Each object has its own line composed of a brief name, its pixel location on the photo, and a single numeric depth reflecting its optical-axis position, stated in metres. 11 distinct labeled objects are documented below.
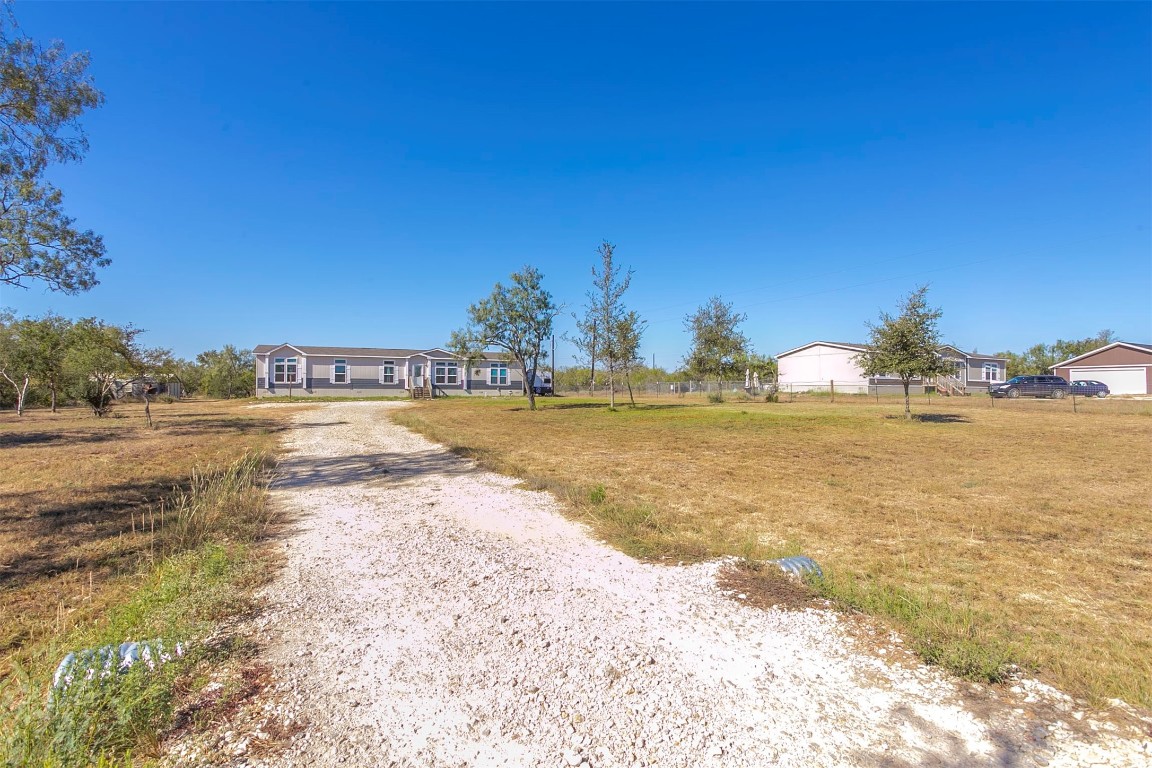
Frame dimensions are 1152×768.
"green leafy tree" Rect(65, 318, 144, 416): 16.95
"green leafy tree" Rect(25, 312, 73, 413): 22.95
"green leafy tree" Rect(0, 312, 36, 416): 22.39
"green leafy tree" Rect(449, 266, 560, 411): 27.72
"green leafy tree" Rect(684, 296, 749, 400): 34.06
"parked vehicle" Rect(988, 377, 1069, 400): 34.72
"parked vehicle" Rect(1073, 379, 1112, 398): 37.19
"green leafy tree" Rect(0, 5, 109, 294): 9.62
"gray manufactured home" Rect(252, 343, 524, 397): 42.56
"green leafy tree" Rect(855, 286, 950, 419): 18.19
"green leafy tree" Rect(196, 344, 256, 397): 48.94
